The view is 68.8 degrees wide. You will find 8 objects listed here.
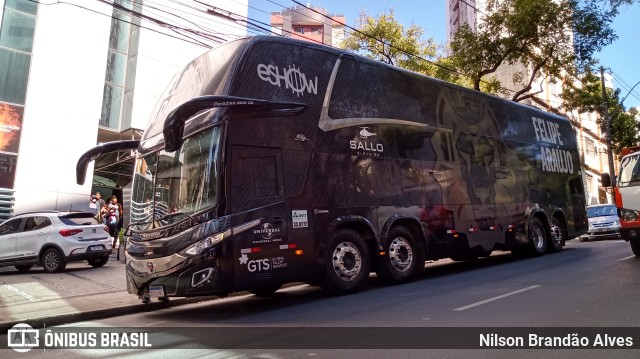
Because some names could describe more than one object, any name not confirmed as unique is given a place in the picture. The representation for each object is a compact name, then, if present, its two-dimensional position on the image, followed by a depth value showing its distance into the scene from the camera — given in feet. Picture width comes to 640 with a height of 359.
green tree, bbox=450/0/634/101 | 60.44
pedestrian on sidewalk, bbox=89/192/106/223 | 53.99
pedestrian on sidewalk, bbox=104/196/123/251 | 52.26
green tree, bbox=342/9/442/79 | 75.51
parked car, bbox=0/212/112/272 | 40.47
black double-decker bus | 22.93
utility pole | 87.84
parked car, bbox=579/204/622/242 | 64.39
